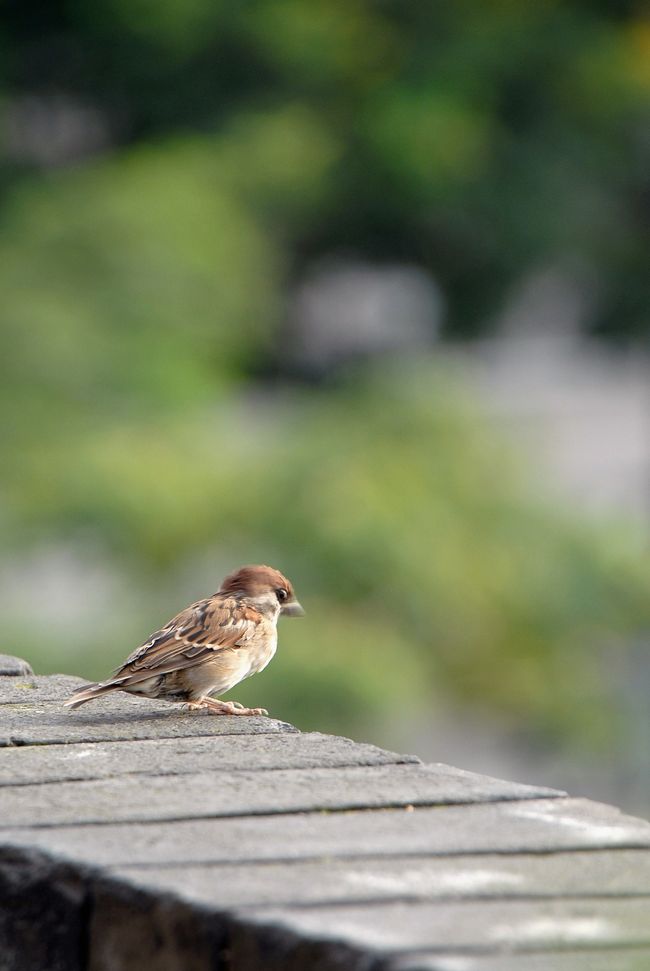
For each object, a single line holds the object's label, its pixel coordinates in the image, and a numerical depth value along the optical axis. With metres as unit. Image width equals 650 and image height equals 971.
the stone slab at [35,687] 6.86
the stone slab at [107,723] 5.86
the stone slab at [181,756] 5.16
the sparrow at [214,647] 7.09
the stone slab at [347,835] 4.07
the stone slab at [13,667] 7.54
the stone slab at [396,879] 3.70
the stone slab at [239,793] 4.52
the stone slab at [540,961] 3.18
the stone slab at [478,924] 3.37
